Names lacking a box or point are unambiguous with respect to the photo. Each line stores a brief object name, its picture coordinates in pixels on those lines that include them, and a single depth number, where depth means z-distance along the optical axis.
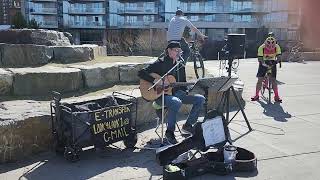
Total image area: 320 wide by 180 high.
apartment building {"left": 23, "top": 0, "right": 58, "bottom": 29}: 79.31
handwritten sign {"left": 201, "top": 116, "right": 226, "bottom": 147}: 4.84
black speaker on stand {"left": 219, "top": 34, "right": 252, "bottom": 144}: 6.64
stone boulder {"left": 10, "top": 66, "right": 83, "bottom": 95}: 6.59
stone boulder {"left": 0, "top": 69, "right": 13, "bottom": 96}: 6.36
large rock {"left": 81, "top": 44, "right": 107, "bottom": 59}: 9.77
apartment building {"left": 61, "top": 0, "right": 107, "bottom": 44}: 79.62
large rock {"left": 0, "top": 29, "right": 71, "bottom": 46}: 9.19
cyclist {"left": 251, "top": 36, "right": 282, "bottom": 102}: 9.44
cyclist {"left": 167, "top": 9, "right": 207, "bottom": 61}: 8.84
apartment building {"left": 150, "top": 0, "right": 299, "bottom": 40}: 69.12
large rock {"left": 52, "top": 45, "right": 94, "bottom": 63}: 8.50
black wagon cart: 5.04
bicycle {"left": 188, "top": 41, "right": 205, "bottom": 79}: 9.47
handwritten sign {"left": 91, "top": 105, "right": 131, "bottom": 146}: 5.16
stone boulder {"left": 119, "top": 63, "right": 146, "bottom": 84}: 8.08
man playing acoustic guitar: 5.55
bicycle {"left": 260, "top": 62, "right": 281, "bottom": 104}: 9.37
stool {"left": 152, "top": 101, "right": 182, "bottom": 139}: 5.89
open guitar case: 4.63
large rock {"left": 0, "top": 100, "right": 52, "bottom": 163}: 5.03
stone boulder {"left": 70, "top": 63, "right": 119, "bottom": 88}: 7.35
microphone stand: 5.38
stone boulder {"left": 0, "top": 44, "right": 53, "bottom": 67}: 7.88
